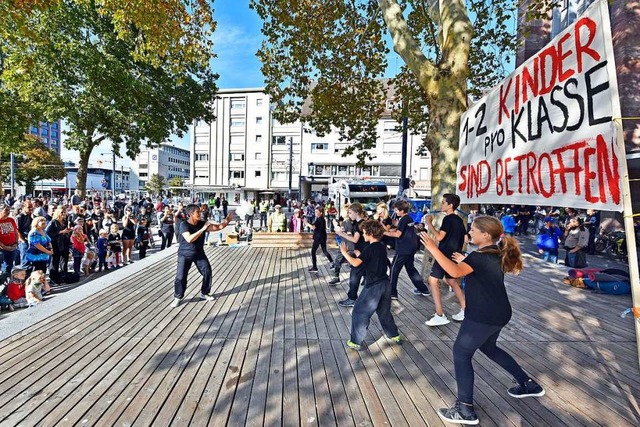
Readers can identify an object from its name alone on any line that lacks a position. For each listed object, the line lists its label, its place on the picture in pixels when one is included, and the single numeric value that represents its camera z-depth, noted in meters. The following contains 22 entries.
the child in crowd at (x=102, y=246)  8.94
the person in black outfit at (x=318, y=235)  8.27
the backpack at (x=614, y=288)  6.58
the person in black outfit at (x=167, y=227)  12.09
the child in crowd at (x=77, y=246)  8.09
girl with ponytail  2.61
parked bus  26.33
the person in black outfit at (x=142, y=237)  10.84
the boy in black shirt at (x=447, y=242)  4.77
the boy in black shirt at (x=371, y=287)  3.91
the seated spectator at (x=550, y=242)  10.24
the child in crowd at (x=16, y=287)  5.68
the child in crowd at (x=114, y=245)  9.33
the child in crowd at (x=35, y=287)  5.80
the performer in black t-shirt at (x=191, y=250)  5.54
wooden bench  12.23
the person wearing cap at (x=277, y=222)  13.66
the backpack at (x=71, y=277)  7.66
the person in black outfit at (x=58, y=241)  7.45
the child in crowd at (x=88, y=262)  8.63
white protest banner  2.19
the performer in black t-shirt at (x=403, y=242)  5.82
